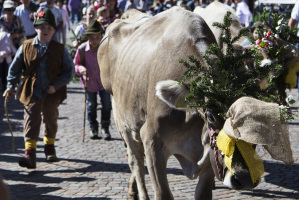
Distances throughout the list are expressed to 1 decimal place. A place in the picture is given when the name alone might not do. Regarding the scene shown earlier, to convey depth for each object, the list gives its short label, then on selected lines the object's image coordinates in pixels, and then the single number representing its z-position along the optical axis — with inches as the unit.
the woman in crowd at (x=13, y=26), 526.0
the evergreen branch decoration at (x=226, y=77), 170.6
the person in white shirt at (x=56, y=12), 605.6
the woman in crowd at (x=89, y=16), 468.3
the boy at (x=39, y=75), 305.1
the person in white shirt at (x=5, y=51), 516.4
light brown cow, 177.2
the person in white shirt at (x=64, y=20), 720.0
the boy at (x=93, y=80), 372.5
